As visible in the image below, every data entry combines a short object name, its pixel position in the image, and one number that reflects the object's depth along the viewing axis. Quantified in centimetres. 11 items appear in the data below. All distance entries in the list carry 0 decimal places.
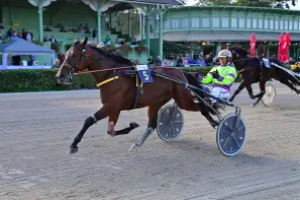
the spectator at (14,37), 2050
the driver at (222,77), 679
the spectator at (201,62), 2162
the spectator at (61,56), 2084
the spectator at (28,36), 2179
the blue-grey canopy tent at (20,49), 1859
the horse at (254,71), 1173
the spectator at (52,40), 2298
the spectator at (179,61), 2112
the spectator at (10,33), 2152
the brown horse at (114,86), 569
